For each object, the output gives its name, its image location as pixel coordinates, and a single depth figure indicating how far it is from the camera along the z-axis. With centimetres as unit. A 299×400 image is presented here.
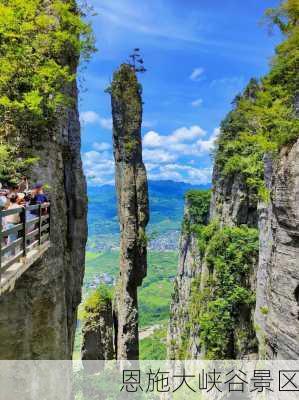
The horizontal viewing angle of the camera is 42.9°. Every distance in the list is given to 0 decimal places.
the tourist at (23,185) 1116
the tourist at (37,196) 1051
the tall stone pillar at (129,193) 2920
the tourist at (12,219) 809
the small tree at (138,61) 2990
